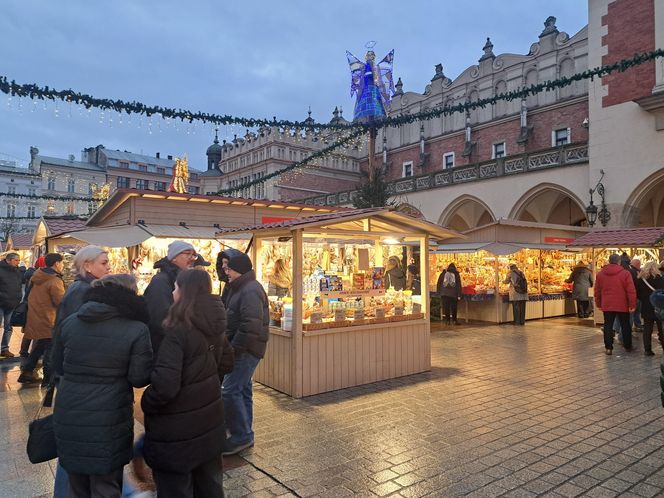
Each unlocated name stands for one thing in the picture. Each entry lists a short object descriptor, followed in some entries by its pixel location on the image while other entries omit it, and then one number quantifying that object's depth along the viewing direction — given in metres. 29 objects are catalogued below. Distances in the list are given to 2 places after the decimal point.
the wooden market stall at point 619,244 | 11.11
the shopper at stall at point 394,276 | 7.07
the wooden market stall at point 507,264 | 12.60
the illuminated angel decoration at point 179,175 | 13.97
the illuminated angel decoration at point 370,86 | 12.32
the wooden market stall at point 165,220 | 9.39
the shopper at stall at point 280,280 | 6.14
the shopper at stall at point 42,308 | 6.08
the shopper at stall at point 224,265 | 4.18
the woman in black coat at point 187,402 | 2.45
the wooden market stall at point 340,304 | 5.73
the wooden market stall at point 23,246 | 22.79
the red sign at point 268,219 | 11.53
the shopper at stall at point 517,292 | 12.00
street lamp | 16.95
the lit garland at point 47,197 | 24.13
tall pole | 11.44
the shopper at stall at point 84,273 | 3.81
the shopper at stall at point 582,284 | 13.12
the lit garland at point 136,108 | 7.71
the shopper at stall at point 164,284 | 3.49
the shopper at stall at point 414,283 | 6.90
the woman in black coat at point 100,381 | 2.32
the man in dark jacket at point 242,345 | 3.95
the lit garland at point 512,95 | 9.19
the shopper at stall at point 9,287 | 7.56
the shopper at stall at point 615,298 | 8.00
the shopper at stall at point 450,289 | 11.93
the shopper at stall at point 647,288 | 8.07
